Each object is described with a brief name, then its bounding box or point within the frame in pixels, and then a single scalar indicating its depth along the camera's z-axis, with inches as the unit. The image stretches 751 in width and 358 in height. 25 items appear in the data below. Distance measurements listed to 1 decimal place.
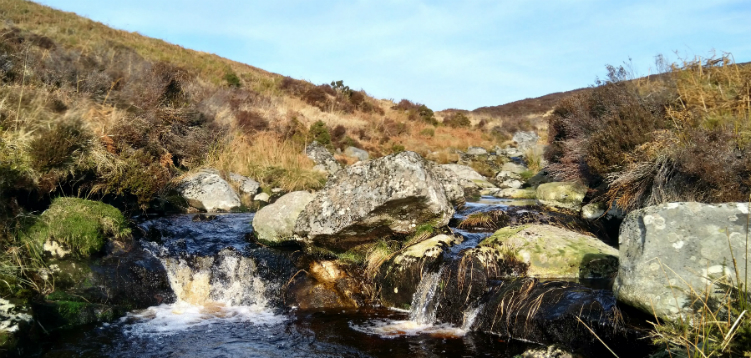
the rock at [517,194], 536.1
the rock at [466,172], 708.7
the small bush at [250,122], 632.4
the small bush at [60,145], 265.3
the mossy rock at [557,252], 242.4
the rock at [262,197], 468.1
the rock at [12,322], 162.1
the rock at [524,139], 1039.7
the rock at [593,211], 358.6
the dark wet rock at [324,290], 251.9
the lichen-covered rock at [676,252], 149.8
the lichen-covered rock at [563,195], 421.4
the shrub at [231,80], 1058.0
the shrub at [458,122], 1264.8
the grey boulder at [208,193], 423.5
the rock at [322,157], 612.4
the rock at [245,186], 467.2
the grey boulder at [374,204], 277.1
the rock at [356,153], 751.7
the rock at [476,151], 943.7
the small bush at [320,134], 710.5
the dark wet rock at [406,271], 248.7
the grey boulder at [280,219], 306.5
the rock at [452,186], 406.0
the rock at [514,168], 773.6
